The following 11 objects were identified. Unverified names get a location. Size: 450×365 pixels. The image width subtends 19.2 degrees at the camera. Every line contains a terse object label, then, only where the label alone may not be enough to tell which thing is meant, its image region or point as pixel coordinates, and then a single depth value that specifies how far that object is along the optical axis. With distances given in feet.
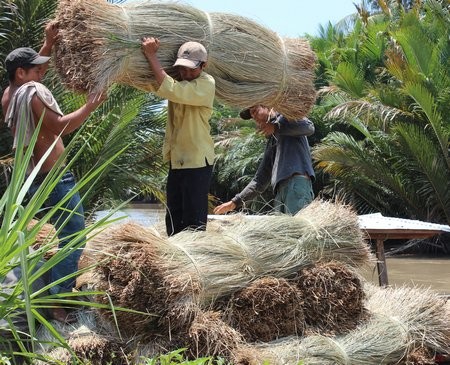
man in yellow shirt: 22.44
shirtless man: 21.83
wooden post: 32.19
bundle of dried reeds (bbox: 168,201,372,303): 20.70
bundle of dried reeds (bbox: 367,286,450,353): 24.16
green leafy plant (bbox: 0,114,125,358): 15.11
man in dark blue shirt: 27.29
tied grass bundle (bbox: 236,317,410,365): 20.58
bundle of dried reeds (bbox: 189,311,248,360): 19.48
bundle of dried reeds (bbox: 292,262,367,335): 21.95
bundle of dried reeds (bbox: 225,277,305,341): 20.96
